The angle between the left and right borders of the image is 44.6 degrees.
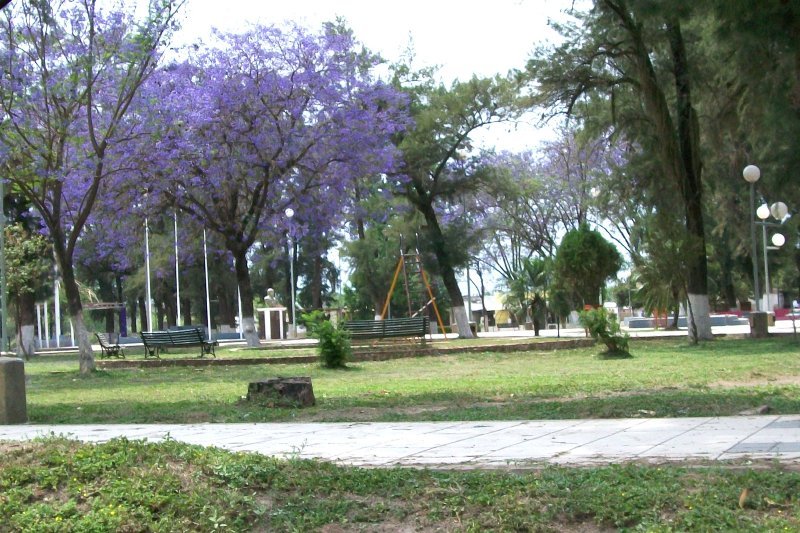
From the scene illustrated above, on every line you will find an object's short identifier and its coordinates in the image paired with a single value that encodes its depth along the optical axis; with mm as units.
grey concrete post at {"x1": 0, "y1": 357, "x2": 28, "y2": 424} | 11688
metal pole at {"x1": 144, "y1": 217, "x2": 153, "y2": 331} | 35694
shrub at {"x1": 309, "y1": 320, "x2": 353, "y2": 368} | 21688
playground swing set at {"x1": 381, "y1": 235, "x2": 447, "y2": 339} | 33000
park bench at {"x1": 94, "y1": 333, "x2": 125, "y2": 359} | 30062
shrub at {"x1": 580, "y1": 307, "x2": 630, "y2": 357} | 22219
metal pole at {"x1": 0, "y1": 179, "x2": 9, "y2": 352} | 16234
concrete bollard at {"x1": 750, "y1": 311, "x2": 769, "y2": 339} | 28812
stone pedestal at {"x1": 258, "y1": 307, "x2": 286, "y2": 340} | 50519
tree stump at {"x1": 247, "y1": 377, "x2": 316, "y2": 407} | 12672
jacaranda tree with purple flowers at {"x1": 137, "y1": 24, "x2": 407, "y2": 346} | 30000
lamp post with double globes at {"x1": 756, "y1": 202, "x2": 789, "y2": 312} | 27911
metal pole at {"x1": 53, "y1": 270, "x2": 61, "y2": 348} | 47959
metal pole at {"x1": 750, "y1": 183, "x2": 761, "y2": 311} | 27984
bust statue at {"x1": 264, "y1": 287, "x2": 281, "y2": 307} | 52394
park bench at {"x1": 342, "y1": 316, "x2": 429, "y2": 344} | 27688
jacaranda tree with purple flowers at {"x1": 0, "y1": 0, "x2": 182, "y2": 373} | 20906
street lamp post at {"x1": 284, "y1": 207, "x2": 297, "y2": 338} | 51859
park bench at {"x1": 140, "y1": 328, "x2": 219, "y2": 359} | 27766
